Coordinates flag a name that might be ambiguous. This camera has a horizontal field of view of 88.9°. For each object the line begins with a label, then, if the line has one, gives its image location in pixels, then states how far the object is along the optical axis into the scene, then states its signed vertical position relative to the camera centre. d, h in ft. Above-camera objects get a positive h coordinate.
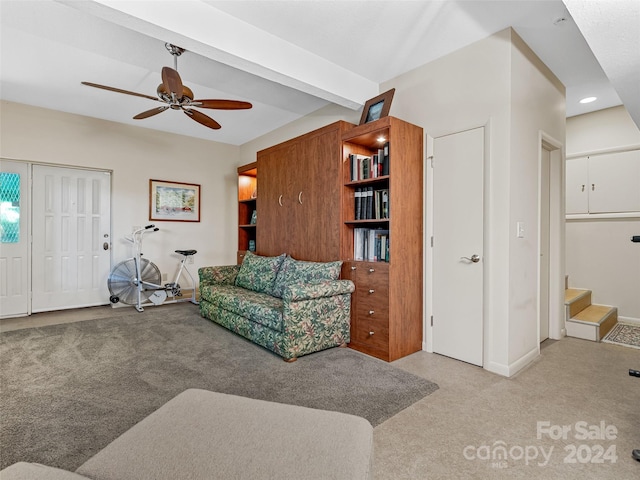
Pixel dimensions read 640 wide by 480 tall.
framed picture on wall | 17.12 +2.19
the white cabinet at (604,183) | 13.03 +2.46
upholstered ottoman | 2.72 -1.90
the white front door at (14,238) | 13.66 +0.13
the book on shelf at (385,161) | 9.66 +2.42
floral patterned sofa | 8.97 -1.96
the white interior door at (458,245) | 8.83 -0.10
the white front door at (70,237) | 14.47 +0.19
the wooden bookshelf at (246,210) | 17.22 +1.73
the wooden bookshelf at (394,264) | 9.23 -0.66
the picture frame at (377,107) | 10.05 +4.30
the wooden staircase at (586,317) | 11.09 -2.74
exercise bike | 15.37 -1.94
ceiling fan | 8.54 +4.24
